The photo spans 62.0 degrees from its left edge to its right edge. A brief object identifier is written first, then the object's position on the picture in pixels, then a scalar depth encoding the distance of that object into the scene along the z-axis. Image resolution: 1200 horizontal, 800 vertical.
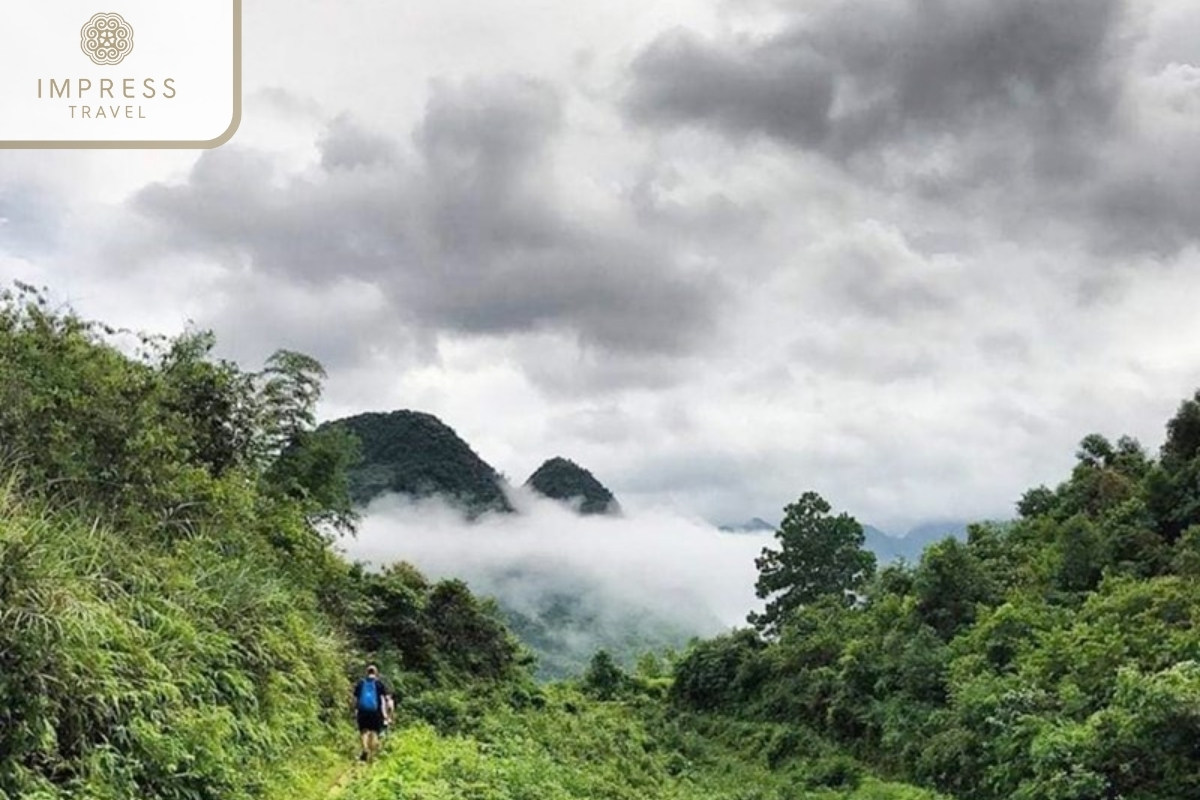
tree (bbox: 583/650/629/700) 50.38
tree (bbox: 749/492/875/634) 51.25
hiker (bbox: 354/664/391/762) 17.23
